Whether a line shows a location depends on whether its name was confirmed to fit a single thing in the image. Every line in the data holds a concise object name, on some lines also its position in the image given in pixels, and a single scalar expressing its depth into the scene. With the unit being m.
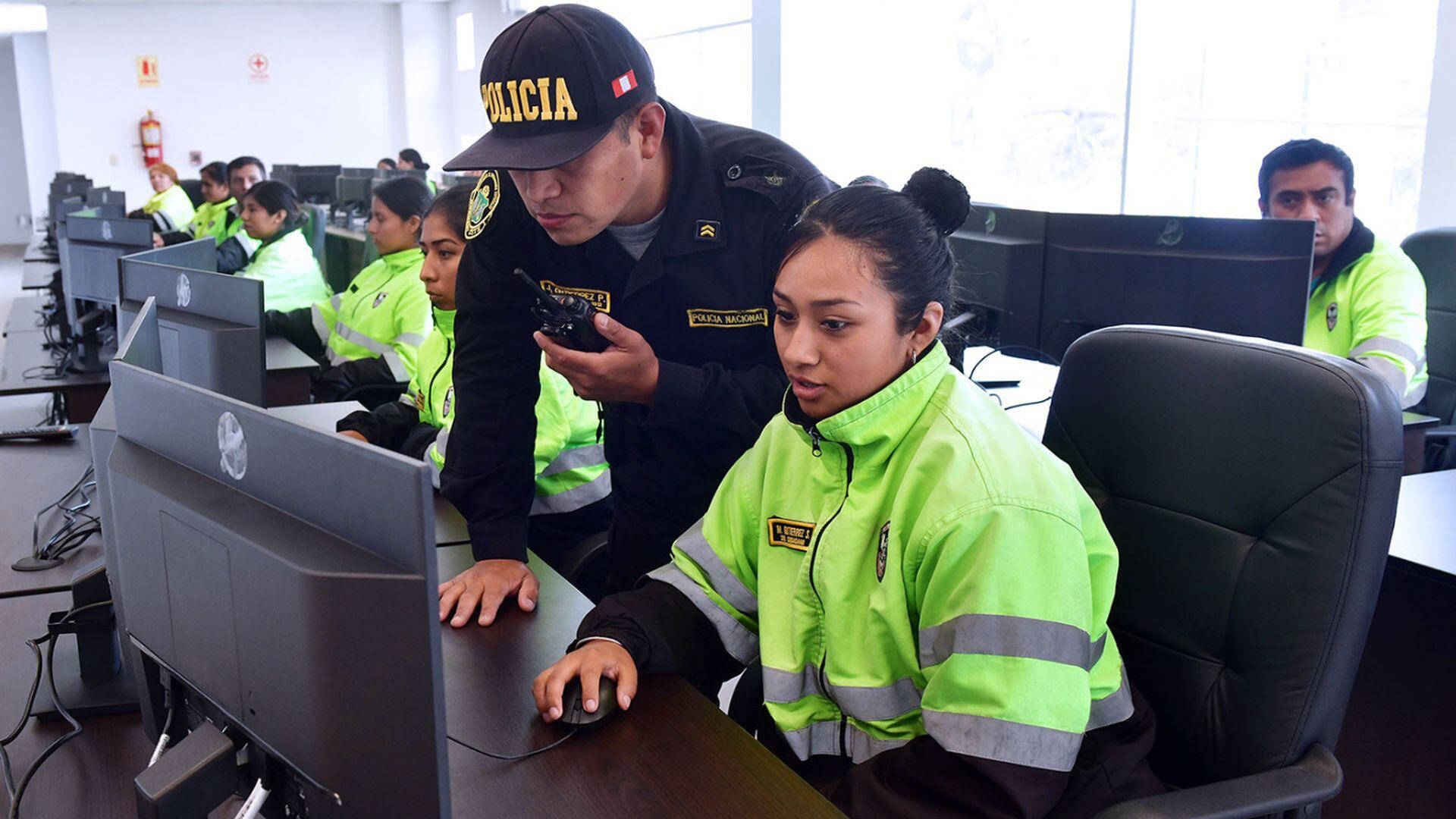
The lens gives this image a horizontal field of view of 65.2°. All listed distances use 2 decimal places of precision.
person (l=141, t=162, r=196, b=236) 7.89
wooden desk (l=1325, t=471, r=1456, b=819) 1.64
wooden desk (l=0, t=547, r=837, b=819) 0.96
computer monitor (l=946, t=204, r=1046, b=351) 2.62
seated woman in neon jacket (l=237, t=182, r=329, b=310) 4.68
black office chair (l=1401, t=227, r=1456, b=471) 2.86
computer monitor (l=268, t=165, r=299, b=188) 9.27
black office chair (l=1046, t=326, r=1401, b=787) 1.12
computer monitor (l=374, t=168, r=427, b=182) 7.57
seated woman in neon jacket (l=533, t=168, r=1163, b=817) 0.99
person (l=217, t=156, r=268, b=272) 5.16
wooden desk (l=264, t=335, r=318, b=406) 3.23
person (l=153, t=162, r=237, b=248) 6.56
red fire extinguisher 12.43
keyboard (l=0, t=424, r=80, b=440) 2.35
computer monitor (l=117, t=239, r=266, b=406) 1.46
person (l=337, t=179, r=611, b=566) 1.95
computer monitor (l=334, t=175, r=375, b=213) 7.79
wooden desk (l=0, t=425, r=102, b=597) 1.57
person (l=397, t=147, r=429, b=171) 9.65
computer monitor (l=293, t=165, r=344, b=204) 8.87
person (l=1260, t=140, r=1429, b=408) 2.66
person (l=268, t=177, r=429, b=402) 3.54
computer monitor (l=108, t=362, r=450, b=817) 0.64
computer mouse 1.06
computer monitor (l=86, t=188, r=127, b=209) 5.75
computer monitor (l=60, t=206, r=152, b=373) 3.02
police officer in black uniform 1.38
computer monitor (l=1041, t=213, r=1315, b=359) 2.19
